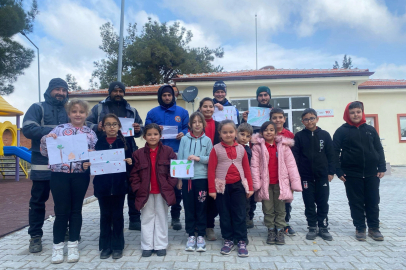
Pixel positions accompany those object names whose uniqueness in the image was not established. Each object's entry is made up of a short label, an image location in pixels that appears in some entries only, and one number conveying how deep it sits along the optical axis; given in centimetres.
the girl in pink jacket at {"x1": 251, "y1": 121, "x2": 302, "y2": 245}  385
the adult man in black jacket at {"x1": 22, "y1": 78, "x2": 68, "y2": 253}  365
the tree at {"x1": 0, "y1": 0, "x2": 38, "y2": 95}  1834
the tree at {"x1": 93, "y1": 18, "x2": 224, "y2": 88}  2609
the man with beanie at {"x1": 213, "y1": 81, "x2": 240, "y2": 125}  479
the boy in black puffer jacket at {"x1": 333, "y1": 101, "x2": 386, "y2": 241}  407
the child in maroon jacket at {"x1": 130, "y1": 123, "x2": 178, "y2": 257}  355
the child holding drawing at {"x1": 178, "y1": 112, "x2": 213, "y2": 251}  375
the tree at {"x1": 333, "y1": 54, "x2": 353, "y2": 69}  4687
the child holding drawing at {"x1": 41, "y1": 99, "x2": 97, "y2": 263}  338
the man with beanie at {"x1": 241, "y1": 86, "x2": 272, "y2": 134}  480
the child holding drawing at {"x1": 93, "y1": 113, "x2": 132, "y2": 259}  346
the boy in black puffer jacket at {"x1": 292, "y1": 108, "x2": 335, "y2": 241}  406
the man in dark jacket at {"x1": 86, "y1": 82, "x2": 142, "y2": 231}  438
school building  1265
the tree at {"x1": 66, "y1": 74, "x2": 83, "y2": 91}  4530
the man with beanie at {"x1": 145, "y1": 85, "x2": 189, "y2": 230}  453
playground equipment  1118
